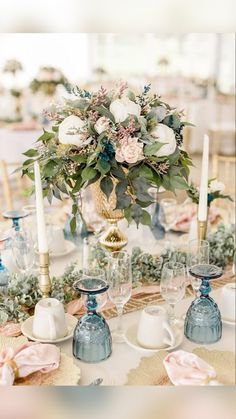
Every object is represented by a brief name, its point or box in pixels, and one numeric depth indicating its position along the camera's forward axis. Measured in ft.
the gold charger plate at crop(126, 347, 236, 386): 3.19
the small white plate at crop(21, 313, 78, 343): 3.56
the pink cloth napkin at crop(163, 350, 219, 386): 2.99
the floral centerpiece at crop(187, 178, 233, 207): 5.10
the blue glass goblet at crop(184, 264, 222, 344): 3.63
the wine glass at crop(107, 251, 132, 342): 3.53
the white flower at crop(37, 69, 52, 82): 13.65
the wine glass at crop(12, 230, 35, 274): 4.18
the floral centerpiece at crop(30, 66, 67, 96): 13.57
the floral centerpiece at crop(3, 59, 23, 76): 13.55
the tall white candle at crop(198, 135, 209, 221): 4.32
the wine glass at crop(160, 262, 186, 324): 3.65
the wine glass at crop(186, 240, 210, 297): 4.21
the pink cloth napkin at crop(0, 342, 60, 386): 3.10
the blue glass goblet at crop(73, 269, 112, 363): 3.33
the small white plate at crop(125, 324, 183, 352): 3.48
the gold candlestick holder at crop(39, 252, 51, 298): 3.81
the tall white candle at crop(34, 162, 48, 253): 3.66
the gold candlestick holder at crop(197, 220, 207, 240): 4.47
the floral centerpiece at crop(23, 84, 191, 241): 3.67
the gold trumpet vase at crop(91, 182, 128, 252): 4.20
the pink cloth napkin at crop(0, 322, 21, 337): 3.67
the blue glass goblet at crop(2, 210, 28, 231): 4.77
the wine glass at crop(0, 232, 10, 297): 4.07
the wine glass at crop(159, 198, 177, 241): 5.44
